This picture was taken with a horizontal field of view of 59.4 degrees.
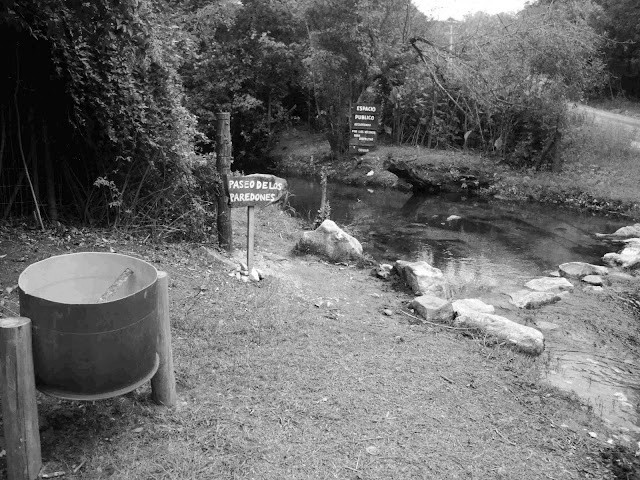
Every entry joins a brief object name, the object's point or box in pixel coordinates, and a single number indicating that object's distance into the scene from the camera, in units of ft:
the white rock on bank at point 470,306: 19.62
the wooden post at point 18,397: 8.48
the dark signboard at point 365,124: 55.79
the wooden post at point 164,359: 10.71
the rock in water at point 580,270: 28.14
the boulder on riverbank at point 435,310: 18.97
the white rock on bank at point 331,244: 26.81
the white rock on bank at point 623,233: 38.55
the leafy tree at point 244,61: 65.31
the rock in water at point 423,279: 22.34
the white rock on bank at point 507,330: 17.37
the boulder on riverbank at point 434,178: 53.98
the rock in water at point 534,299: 22.88
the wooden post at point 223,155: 22.02
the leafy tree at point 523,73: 46.52
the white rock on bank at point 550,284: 25.20
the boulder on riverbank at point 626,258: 30.32
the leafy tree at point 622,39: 76.59
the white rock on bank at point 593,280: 26.58
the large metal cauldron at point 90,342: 8.79
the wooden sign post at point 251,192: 19.57
